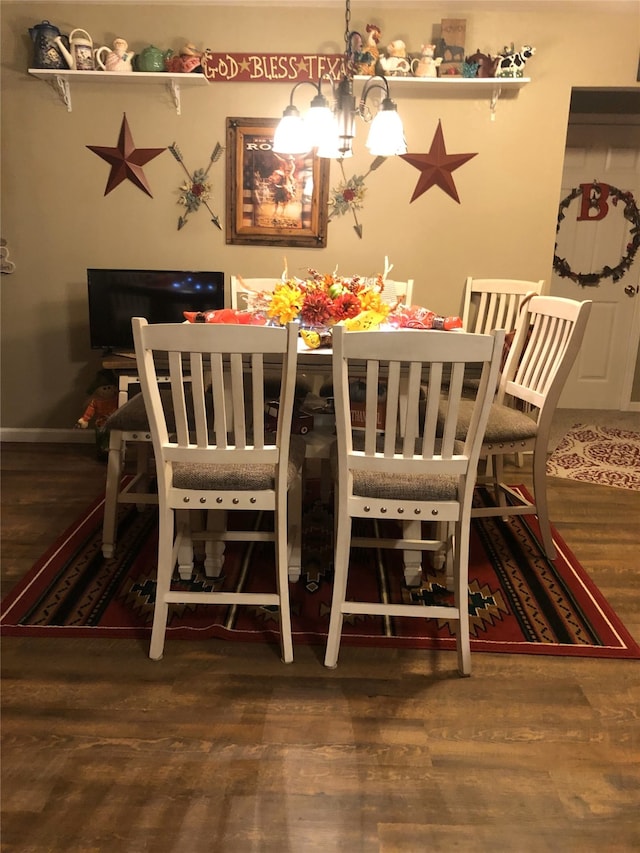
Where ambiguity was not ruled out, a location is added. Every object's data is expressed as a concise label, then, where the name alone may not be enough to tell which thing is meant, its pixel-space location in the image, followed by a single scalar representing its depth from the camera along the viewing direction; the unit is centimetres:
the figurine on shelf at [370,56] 339
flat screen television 360
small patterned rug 364
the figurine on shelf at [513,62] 335
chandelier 242
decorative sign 348
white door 461
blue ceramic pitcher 339
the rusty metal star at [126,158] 363
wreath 469
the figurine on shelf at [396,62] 338
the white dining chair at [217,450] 175
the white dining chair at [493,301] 355
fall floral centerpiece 239
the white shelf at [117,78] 342
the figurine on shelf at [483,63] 339
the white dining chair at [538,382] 244
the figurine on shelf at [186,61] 342
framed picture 361
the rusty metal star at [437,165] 360
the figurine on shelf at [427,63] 339
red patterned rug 214
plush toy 363
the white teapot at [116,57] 342
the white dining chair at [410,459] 171
